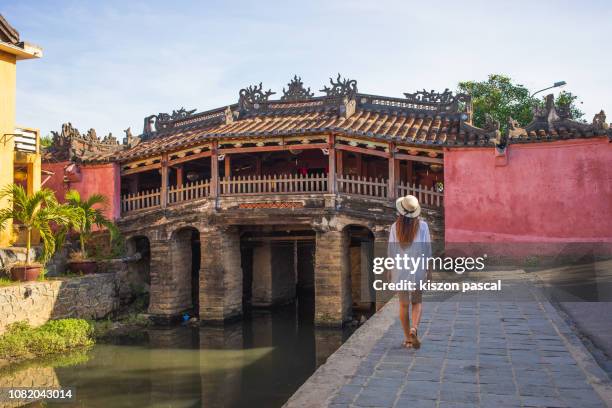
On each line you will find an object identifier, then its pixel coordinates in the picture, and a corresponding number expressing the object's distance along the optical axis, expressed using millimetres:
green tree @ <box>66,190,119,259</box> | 16562
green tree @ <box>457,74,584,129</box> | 28656
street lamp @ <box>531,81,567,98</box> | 22578
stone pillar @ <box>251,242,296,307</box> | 20078
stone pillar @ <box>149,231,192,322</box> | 17375
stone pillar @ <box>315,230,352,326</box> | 15703
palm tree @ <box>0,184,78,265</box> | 14578
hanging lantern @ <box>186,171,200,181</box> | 19156
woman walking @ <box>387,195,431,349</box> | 5949
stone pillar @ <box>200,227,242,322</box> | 16688
